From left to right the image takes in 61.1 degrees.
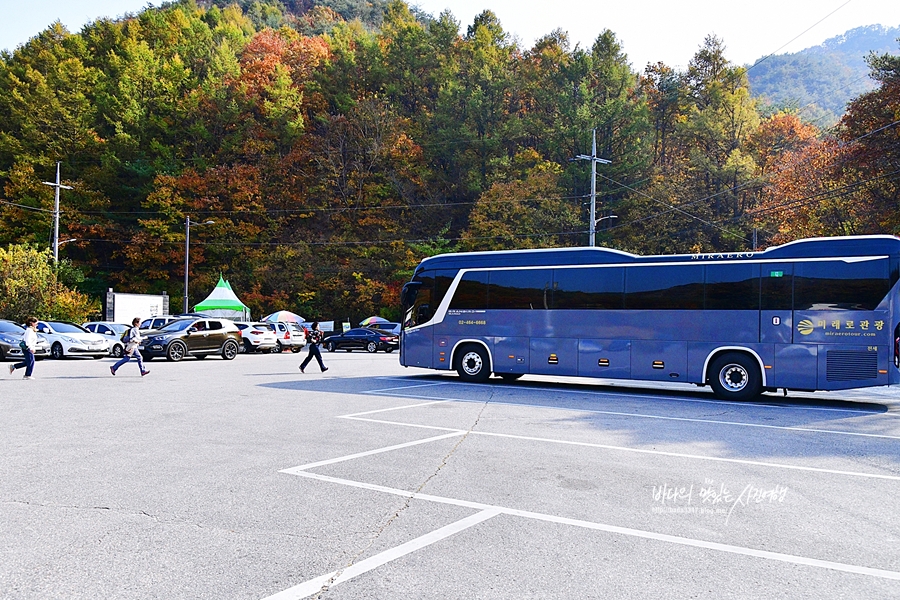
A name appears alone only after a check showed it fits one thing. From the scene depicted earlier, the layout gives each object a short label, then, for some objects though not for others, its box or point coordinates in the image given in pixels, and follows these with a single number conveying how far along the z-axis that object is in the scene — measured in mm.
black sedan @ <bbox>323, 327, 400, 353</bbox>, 42656
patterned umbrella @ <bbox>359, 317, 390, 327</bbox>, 51438
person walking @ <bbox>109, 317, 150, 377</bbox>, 20891
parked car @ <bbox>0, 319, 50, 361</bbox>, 28108
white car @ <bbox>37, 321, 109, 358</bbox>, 29719
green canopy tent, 47000
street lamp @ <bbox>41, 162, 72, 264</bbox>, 40438
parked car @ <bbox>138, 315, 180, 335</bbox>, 37438
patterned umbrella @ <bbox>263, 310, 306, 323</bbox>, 53156
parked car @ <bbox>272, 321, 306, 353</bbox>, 42656
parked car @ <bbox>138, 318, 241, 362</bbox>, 29109
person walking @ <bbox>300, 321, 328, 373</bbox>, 22861
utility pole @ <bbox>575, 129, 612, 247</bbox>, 39184
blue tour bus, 15281
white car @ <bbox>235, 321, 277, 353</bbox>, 39406
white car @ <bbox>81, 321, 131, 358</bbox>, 31270
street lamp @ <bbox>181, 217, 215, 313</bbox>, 51044
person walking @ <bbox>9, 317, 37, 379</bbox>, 19188
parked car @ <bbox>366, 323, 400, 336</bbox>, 44531
